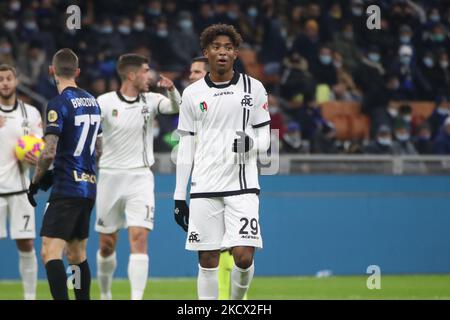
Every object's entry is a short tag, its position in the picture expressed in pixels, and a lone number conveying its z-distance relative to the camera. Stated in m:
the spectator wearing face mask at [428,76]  20.19
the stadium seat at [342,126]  18.61
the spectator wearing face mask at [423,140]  18.02
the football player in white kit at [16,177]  11.91
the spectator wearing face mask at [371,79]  18.86
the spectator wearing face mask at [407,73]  19.92
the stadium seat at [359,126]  18.60
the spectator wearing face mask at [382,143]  17.69
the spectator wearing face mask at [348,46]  20.27
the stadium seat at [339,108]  18.98
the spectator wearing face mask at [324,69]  19.62
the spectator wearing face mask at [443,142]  17.91
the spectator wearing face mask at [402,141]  18.14
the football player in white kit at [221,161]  8.87
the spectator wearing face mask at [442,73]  20.39
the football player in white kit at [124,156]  11.73
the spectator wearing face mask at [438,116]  18.62
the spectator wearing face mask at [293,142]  17.31
